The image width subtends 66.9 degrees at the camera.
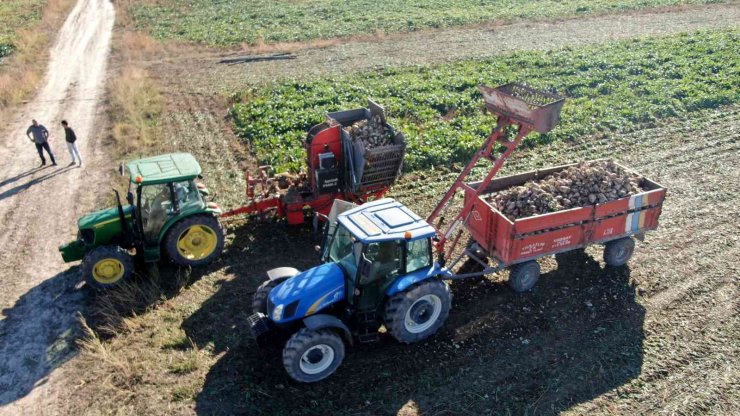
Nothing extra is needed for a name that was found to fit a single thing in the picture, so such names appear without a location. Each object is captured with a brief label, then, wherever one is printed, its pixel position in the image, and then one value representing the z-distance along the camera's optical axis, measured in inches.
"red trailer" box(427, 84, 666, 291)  410.3
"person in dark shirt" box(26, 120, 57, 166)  674.8
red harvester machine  513.0
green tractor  440.1
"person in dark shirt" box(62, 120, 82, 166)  672.4
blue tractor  347.3
